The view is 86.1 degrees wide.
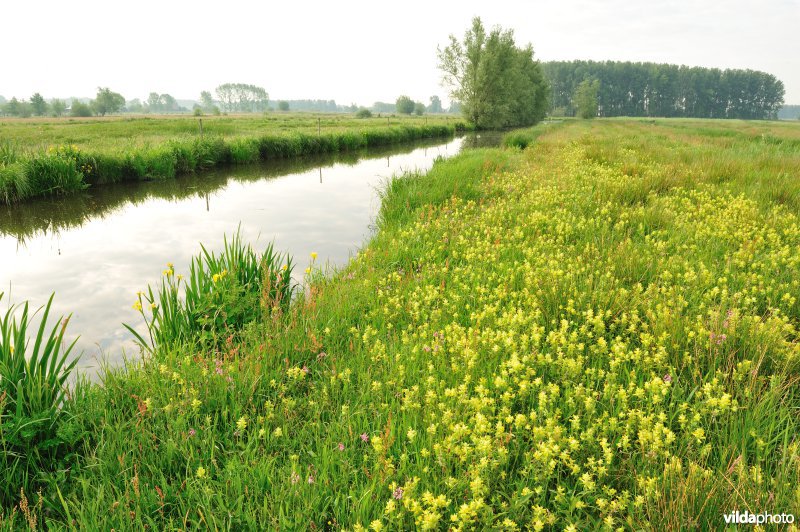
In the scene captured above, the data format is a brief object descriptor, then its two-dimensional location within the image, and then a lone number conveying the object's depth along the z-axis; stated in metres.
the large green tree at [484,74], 59.16
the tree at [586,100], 127.81
